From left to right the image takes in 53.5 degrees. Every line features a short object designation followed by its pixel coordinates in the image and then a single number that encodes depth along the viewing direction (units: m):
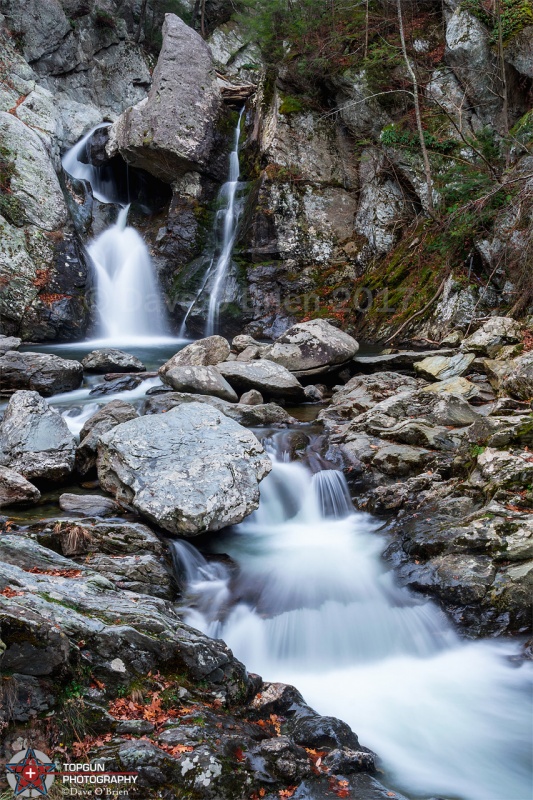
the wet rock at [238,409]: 7.91
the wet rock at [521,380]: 6.64
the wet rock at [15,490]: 5.32
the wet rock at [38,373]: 8.95
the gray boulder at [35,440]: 5.98
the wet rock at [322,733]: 2.92
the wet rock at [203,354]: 9.87
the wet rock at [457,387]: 7.83
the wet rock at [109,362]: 10.70
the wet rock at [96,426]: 6.29
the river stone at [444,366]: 8.88
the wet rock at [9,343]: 10.64
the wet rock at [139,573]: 4.11
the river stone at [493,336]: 8.97
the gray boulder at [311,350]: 9.88
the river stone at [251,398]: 8.66
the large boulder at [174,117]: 16.05
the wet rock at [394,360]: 10.04
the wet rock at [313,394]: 9.43
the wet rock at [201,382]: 8.56
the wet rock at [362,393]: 8.20
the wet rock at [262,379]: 8.95
